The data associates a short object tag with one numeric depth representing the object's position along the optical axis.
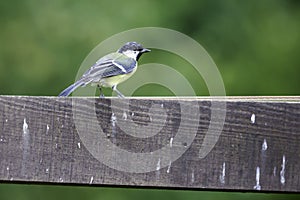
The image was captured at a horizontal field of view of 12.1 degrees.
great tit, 7.67
